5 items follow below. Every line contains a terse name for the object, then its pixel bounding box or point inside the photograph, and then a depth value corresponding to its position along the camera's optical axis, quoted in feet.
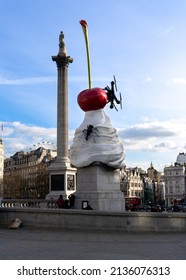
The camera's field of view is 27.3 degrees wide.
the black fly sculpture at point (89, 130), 77.00
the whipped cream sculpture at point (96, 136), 75.15
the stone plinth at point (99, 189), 73.56
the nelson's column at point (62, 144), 129.39
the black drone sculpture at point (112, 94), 82.21
